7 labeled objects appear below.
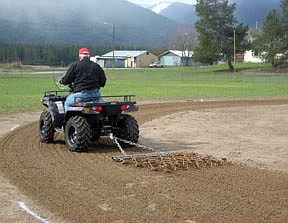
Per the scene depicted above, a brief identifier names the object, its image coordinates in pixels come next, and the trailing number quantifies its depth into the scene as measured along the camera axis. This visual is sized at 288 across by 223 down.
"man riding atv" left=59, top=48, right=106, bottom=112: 10.48
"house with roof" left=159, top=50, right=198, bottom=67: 137.00
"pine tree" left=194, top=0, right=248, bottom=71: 76.62
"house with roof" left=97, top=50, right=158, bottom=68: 130.00
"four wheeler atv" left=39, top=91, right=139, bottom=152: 9.95
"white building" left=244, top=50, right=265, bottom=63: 119.11
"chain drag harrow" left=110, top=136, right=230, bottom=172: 8.62
